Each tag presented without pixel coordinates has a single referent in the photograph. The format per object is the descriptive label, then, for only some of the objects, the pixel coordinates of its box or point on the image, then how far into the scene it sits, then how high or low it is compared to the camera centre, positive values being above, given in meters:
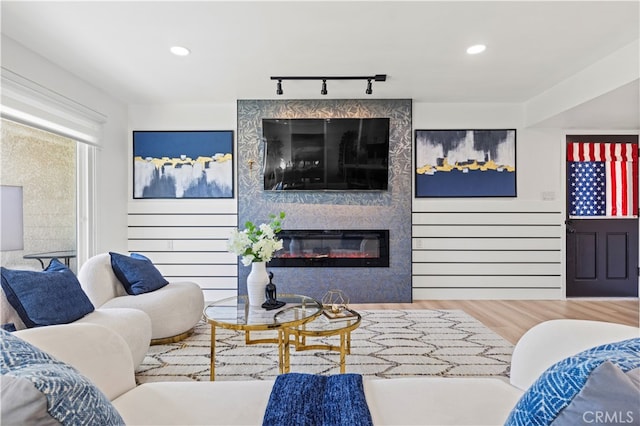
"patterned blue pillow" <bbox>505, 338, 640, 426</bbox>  0.75 -0.38
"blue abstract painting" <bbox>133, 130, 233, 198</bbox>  4.54 +0.61
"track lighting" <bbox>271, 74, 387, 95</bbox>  3.57 +1.35
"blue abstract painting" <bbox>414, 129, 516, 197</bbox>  4.55 +0.64
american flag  4.64 +0.43
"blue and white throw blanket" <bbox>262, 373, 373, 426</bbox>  1.06 -0.62
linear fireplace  4.43 -0.45
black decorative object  2.51 -0.61
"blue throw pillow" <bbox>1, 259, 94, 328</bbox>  1.99 -0.49
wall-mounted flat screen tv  4.35 +0.71
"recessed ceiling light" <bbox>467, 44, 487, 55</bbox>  2.92 +1.36
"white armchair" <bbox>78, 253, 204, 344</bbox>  2.74 -0.70
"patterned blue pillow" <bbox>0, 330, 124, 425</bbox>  0.65 -0.36
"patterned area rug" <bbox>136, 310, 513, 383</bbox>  2.44 -1.10
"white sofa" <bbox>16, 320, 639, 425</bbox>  1.15 -0.65
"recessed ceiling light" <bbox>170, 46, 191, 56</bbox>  2.94 +1.35
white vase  2.56 -0.52
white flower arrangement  2.53 -0.23
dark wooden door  4.62 -0.56
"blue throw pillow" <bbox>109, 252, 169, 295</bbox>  2.94 -0.52
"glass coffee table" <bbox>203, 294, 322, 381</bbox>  2.14 -0.67
